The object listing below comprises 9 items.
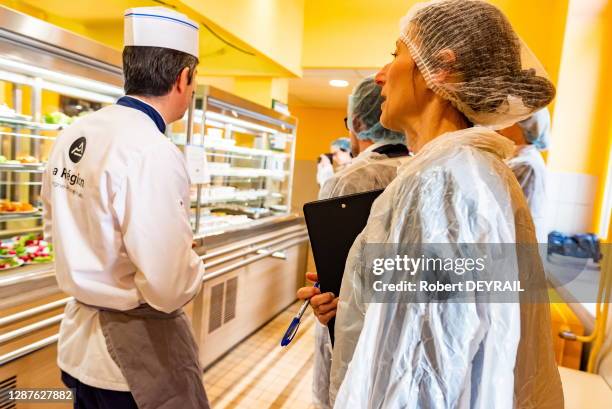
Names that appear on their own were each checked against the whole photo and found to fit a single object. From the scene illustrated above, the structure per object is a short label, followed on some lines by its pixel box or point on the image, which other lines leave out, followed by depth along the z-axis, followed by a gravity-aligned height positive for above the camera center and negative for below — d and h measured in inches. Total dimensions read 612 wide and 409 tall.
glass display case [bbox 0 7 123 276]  62.0 +12.4
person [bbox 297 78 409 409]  61.6 +2.4
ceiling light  196.4 +46.2
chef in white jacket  43.2 -8.6
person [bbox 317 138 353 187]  189.6 +7.9
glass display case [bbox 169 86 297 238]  101.7 +3.8
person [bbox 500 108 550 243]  88.3 +6.3
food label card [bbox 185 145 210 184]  94.8 +0.0
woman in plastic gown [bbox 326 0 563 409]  27.7 -2.7
